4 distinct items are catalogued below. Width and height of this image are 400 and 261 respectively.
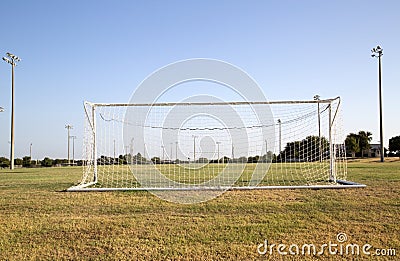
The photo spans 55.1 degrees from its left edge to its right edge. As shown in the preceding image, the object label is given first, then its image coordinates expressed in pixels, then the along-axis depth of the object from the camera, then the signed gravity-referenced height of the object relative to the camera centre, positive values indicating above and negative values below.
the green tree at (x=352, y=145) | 61.47 +0.02
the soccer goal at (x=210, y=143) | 12.81 +0.08
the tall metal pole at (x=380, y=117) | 43.18 +3.18
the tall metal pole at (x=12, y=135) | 39.31 +1.12
